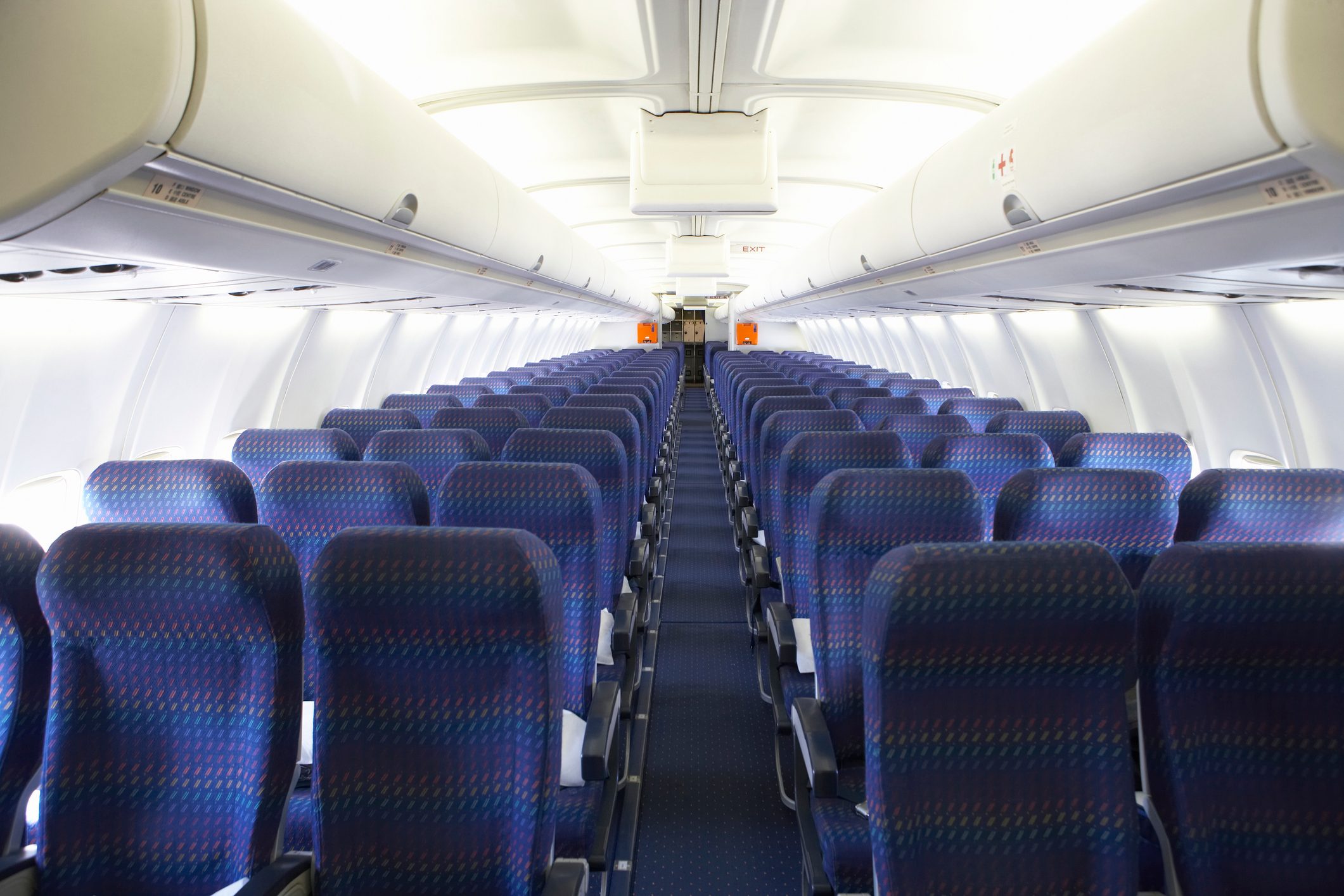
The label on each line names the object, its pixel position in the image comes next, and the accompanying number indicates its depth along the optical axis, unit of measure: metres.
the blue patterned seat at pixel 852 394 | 6.18
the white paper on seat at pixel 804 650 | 2.91
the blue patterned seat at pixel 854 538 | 2.33
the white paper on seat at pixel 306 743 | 2.40
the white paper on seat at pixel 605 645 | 3.08
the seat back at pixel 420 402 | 6.62
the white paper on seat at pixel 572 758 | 2.28
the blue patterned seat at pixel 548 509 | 2.53
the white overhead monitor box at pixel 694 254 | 10.92
